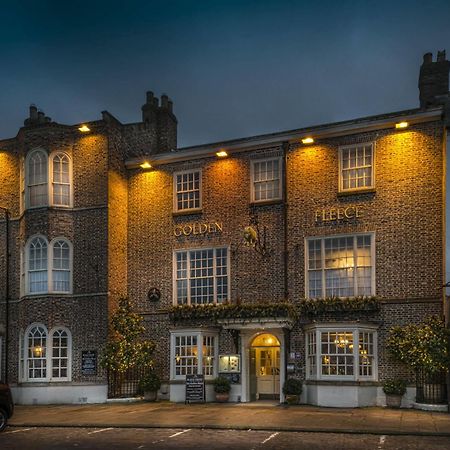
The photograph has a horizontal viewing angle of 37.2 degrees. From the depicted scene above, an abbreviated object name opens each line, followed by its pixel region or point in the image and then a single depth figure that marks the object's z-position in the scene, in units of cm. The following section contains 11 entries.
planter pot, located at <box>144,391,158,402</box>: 2576
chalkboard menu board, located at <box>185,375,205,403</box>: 2433
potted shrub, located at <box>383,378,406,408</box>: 2211
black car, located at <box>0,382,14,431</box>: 1800
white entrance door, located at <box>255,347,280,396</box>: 2515
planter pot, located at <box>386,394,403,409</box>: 2212
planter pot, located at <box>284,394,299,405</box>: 2333
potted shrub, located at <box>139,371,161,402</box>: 2561
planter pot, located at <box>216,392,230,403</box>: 2441
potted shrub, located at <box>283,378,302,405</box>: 2327
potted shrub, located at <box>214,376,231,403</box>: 2439
